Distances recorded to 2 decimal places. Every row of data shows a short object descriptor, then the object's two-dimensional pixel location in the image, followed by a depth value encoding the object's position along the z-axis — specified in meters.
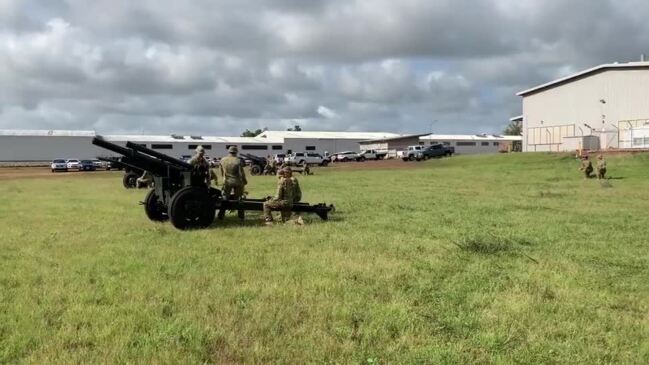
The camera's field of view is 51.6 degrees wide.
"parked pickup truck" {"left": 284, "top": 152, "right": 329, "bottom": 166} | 62.71
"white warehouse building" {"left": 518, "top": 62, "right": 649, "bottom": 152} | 55.41
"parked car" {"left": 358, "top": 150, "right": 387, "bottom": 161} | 77.06
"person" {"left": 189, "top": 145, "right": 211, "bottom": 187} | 12.78
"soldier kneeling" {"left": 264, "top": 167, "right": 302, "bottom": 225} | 12.91
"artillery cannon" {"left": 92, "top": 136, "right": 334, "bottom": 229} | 12.08
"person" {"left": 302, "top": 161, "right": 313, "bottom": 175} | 41.01
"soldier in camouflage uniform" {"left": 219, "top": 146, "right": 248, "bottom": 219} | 14.30
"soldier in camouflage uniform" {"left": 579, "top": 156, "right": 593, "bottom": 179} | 31.25
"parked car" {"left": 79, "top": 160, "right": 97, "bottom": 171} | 64.89
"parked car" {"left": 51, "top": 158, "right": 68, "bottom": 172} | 62.62
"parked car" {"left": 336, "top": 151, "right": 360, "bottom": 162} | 76.94
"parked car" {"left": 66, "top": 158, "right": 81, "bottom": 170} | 64.38
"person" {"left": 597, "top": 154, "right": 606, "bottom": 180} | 29.48
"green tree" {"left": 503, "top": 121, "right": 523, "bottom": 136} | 145.49
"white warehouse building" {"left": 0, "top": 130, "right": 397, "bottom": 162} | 90.06
